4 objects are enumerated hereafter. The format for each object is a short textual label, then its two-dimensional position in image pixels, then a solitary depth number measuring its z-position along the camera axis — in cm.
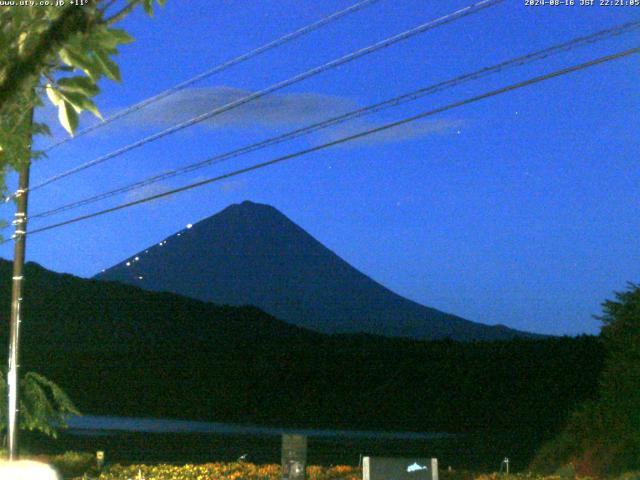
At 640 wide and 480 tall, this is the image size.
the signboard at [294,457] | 1614
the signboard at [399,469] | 1437
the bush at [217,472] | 1836
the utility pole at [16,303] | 1831
